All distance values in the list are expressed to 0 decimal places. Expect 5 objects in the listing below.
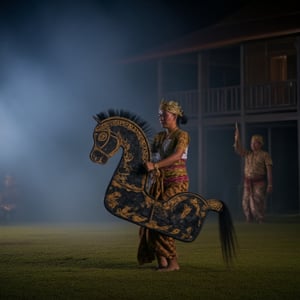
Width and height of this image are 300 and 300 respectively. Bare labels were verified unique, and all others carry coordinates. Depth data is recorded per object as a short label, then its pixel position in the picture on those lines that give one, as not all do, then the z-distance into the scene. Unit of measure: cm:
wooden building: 2536
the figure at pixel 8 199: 2214
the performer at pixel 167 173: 975
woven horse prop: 953
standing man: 1924
